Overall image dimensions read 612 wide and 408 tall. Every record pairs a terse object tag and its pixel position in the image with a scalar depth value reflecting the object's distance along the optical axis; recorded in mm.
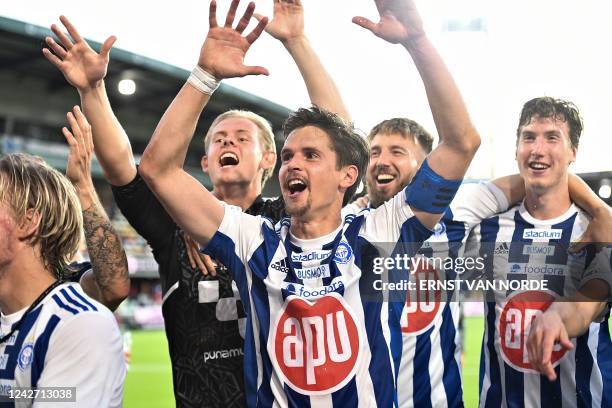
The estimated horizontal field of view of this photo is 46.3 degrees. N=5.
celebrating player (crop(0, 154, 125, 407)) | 2451
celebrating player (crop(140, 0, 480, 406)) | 2812
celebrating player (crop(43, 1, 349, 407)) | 3266
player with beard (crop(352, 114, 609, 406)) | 3740
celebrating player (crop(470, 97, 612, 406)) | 3627
